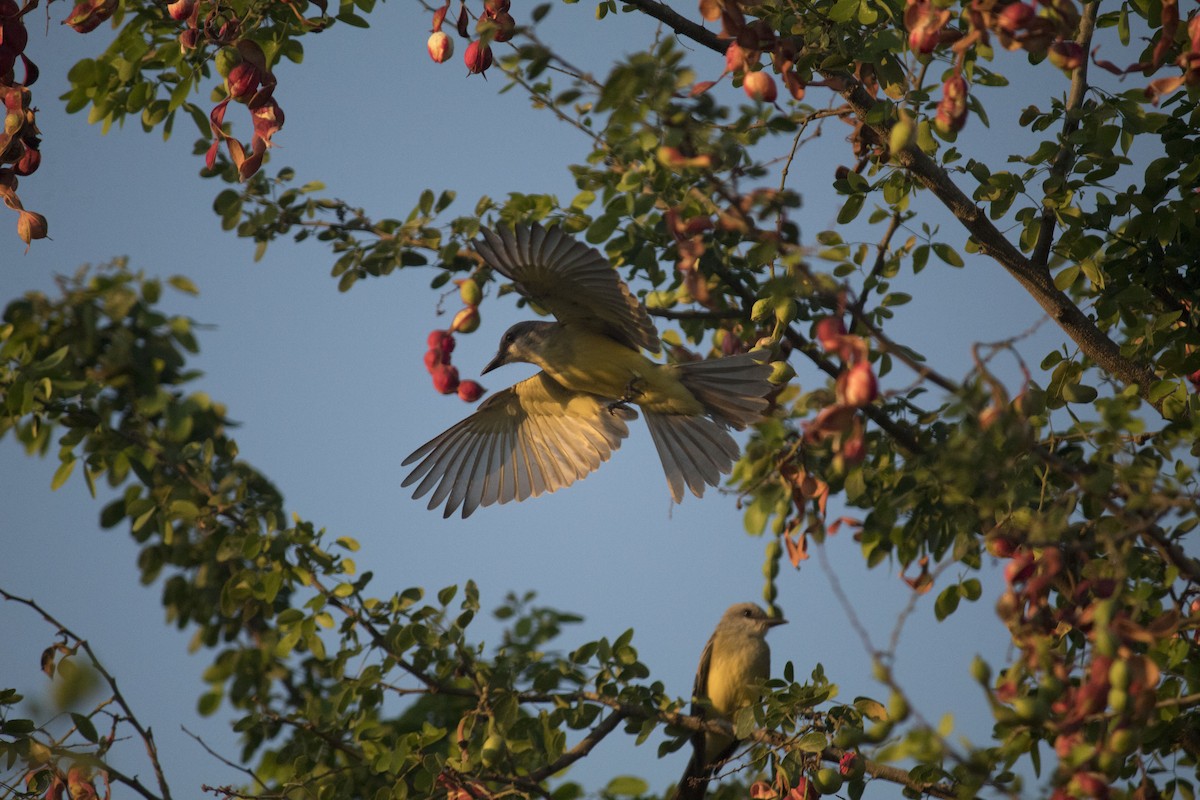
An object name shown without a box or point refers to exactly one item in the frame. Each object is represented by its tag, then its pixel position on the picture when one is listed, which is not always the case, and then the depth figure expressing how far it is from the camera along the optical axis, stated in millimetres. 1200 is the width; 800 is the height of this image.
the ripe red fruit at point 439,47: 6777
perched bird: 10211
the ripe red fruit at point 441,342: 9352
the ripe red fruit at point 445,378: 9539
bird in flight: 9312
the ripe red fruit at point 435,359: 9437
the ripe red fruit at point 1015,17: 4195
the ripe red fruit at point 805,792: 6477
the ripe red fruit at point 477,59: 6906
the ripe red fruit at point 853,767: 6379
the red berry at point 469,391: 9953
